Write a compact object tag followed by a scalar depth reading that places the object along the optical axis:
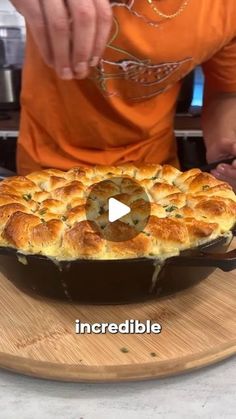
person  1.07
